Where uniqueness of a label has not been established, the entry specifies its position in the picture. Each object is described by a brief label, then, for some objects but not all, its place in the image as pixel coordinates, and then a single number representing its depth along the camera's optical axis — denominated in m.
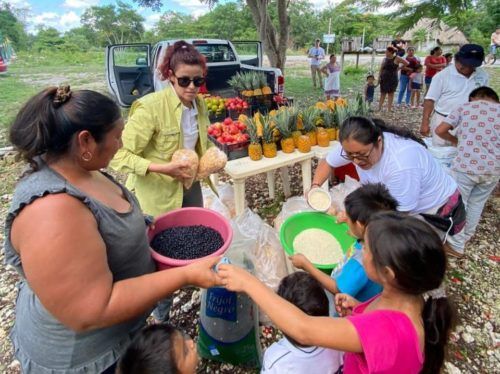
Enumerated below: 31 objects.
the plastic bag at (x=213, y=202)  3.38
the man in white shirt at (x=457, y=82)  3.84
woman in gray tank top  0.85
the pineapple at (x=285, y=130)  3.34
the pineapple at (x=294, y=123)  3.45
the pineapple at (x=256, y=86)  4.58
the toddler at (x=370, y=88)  8.91
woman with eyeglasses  2.06
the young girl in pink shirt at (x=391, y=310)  1.01
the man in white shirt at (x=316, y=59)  12.06
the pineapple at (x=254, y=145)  3.27
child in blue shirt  1.64
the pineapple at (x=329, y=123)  3.66
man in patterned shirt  2.87
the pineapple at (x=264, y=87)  4.66
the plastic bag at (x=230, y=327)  1.83
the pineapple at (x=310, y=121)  3.55
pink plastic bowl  1.58
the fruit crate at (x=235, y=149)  3.28
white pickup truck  6.48
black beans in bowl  1.42
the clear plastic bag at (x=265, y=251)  2.54
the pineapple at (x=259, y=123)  3.31
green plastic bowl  2.39
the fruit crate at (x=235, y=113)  4.47
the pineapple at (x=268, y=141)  3.29
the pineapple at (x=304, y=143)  3.45
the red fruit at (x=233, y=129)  3.47
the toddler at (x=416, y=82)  8.61
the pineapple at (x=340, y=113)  3.62
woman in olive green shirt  2.05
